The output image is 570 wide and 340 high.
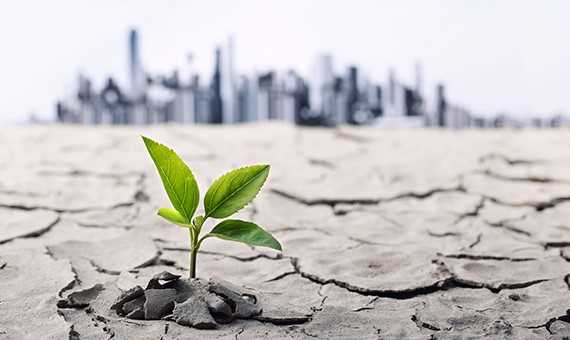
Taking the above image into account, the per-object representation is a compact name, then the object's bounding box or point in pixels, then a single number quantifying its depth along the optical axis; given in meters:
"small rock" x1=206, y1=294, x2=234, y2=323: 0.47
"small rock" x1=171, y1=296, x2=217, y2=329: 0.46
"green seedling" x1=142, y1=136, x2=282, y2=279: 0.49
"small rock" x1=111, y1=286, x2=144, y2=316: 0.48
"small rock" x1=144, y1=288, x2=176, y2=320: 0.47
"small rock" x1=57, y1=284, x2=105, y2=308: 0.49
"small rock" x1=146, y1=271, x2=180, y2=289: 0.49
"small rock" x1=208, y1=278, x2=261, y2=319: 0.48
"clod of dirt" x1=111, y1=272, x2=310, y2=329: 0.47
